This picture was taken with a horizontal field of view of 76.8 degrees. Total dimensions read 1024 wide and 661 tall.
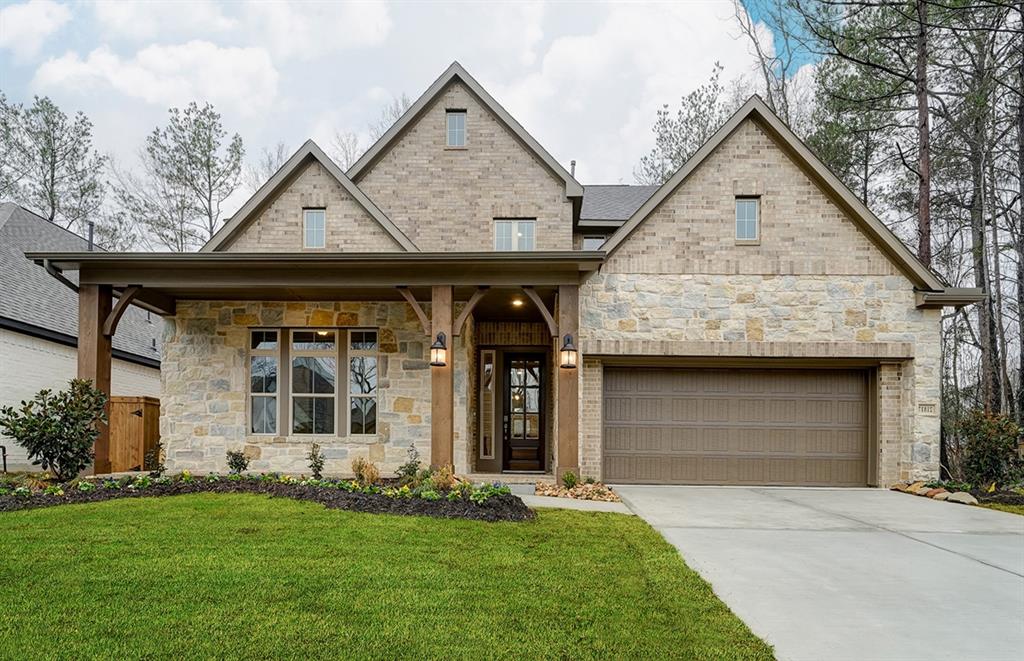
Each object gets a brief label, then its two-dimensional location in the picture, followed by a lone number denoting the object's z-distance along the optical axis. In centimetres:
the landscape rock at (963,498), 900
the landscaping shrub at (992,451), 1002
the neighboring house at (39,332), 1277
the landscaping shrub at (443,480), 782
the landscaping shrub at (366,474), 854
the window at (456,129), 1312
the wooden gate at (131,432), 1258
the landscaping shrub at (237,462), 1033
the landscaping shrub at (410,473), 854
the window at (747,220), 1059
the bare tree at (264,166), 2447
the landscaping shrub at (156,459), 1066
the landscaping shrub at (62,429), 824
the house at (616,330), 976
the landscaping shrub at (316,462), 986
